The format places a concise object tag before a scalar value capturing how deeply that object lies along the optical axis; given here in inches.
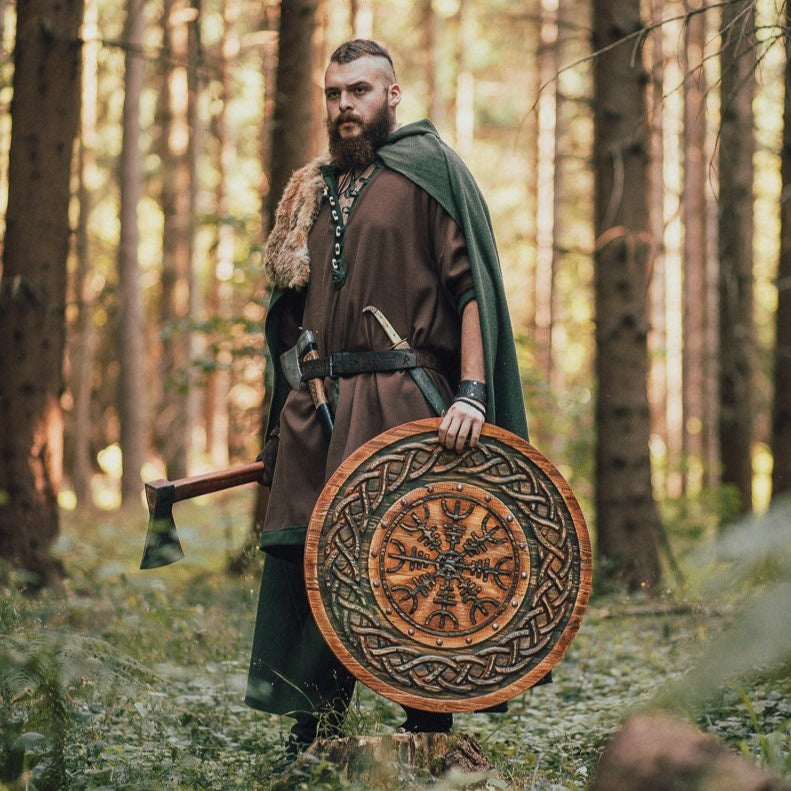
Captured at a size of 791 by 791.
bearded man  156.9
